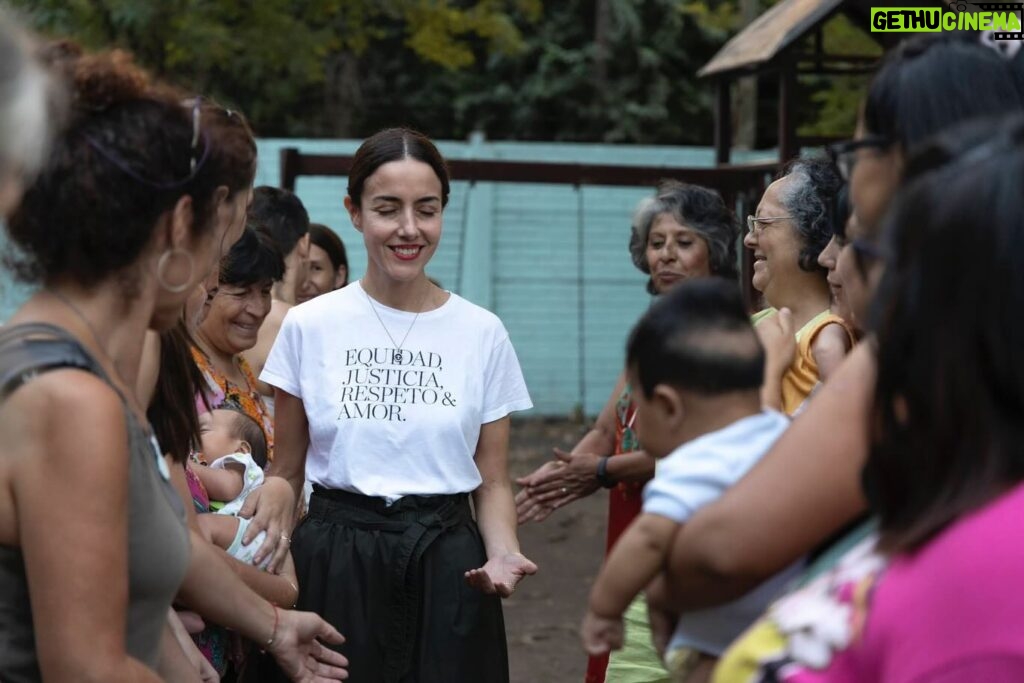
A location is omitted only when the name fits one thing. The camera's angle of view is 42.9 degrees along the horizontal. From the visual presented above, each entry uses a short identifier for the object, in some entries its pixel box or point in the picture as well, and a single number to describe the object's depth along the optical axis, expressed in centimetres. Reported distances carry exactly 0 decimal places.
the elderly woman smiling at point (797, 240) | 371
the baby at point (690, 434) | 207
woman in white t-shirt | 372
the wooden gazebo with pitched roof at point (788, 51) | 859
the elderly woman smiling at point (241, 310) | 446
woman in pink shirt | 137
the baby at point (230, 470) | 312
